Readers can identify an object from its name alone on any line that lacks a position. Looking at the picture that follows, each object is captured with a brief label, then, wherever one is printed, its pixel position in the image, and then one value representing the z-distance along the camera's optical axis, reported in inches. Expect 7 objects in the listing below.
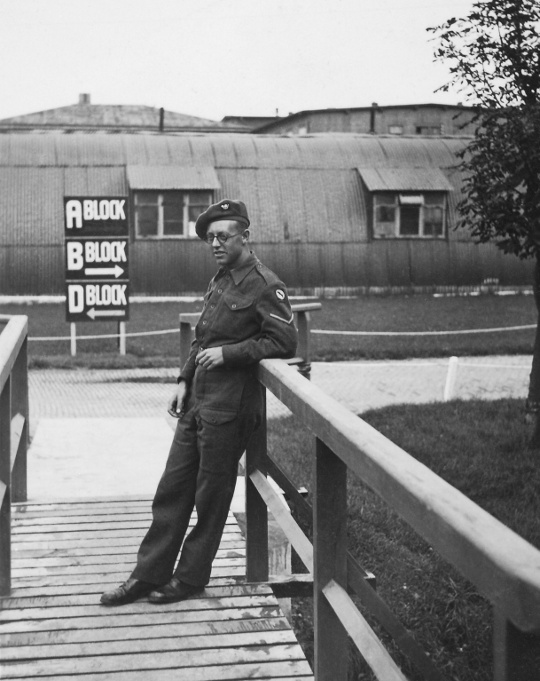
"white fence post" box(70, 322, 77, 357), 670.5
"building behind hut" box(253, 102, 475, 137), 1809.8
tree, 332.2
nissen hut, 1090.7
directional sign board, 650.2
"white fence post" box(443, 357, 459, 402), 489.4
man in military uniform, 169.8
